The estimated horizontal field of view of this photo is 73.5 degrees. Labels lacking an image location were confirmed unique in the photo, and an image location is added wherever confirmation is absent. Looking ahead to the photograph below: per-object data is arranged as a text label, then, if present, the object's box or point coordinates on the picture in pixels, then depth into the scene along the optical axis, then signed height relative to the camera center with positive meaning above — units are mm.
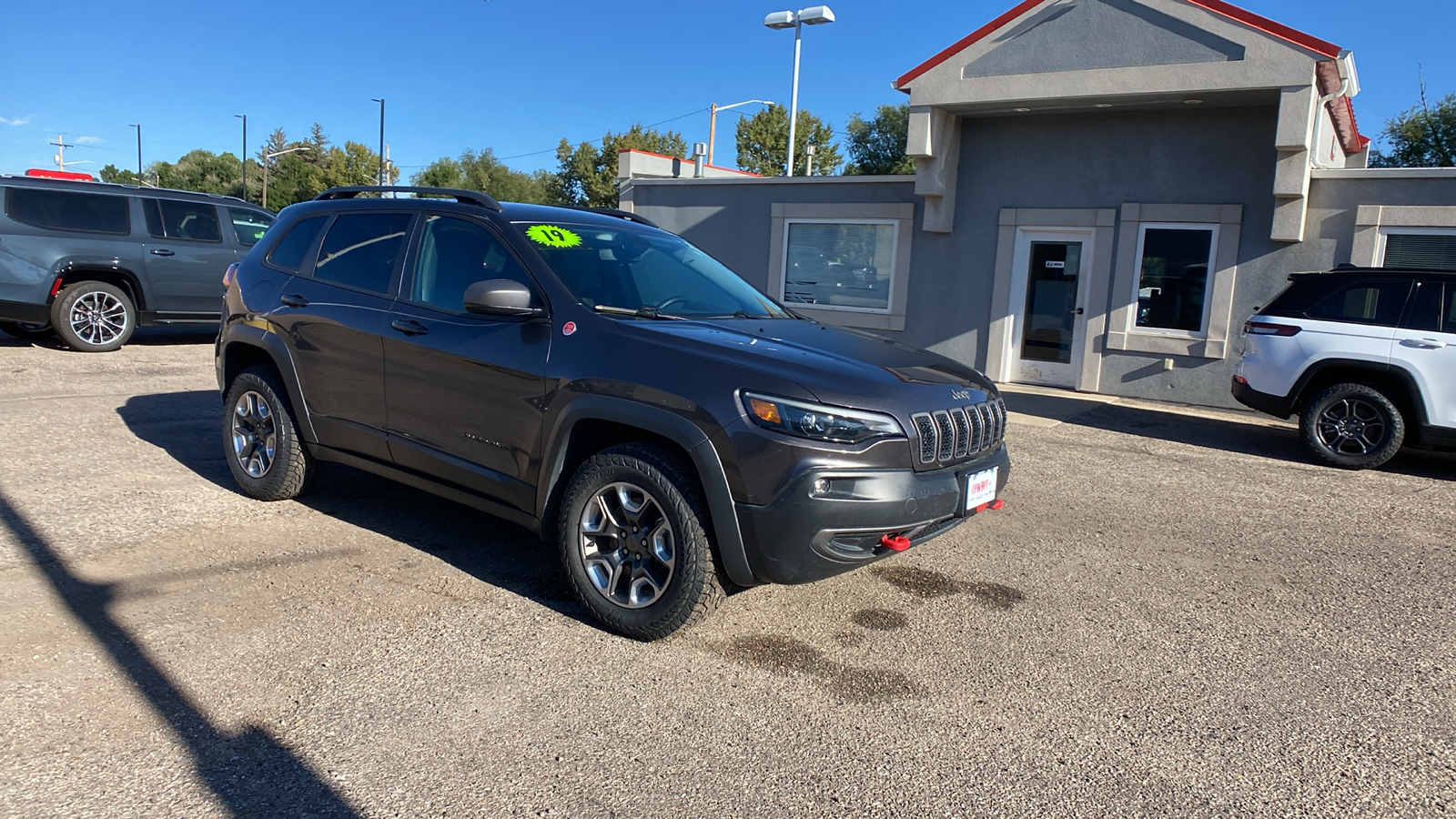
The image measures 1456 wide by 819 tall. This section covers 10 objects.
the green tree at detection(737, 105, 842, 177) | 51000 +7824
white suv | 7773 -306
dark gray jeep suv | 3574 -502
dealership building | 10609 +1317
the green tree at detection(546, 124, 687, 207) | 56438 +6526
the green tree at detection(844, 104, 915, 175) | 57000 +8961
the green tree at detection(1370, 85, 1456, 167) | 35094 +6944
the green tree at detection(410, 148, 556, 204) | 66188 +6663
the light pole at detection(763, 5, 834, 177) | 22078 +6168
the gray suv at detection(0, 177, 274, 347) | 10945 -102
